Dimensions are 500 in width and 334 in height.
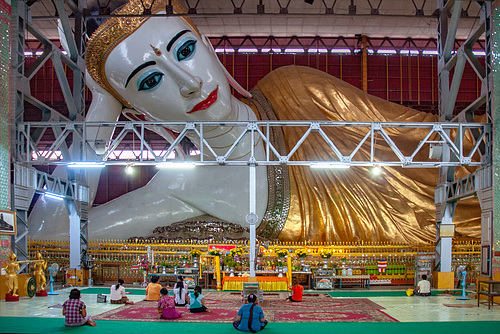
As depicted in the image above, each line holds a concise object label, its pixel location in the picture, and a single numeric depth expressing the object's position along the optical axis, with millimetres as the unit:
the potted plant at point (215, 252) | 11512
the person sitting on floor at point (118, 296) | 8672
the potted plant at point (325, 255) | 11875
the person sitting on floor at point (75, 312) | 6781
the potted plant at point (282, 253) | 11305
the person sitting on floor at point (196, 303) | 7844
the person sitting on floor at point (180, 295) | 8516
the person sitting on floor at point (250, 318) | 6527
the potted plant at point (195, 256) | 11802
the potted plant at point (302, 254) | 11766
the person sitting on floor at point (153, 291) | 9156
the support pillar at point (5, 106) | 9318
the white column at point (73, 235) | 11789
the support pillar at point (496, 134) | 9273
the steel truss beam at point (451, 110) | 9797
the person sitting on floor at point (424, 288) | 10072
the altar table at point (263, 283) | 10797
